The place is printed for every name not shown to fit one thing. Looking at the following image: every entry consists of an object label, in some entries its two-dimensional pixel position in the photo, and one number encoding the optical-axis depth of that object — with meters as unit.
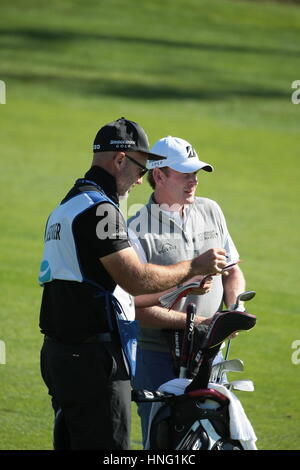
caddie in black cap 9.09
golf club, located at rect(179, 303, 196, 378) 10.09
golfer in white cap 11.38
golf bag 9.43
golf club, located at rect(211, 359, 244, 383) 10.06
